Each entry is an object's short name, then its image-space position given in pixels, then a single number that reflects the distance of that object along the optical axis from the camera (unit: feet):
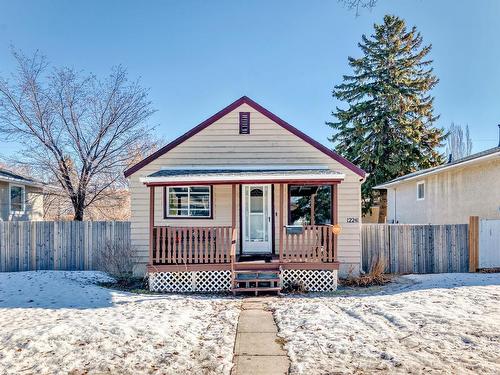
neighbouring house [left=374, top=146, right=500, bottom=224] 40.60
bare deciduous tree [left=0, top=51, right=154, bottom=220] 49.39
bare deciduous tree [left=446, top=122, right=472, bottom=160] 181.68
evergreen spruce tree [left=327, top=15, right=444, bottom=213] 72.43
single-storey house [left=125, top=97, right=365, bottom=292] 32.17
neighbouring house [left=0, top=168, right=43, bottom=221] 53.16
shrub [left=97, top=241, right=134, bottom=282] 36.11
